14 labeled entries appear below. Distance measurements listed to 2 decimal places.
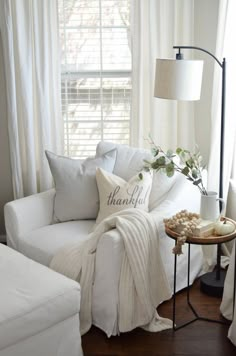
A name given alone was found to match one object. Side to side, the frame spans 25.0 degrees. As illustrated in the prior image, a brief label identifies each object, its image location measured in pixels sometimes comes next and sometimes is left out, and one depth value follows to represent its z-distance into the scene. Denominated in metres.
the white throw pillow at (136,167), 3.28
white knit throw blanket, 2.76
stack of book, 2.75
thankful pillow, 3.12
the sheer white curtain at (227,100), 3.37
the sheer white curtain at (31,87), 3.62
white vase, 2.89
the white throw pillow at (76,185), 3.33
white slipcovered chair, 2.75
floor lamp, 2.91
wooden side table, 2.72
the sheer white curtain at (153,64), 3.56
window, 3.69
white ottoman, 2.27
